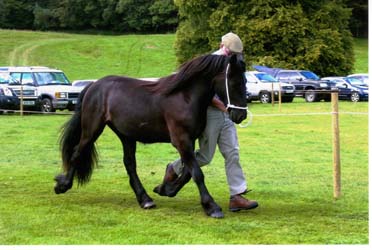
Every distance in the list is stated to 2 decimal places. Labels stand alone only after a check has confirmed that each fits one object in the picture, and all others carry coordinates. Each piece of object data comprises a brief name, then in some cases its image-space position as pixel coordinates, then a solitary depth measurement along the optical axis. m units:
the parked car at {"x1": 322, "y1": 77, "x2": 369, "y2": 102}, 35.31
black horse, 6.96
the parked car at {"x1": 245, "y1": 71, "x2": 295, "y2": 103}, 33.91
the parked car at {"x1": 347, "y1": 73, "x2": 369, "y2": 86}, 38.28
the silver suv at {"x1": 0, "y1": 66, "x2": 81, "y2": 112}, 26.69
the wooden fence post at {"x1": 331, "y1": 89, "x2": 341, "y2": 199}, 8.31
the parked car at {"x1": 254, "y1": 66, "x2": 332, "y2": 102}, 35.12
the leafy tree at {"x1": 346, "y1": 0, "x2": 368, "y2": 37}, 82.06
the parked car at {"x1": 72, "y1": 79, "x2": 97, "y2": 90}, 30.50
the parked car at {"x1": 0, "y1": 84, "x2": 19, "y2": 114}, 25.91
